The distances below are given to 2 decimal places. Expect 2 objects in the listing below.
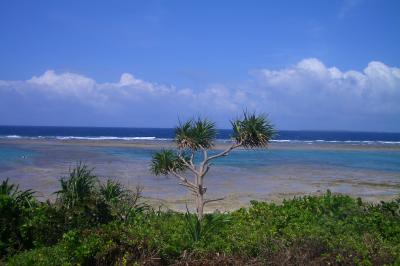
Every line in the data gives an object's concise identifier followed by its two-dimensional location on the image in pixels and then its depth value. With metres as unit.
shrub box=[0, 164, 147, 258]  7.07
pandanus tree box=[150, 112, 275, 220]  9.20
